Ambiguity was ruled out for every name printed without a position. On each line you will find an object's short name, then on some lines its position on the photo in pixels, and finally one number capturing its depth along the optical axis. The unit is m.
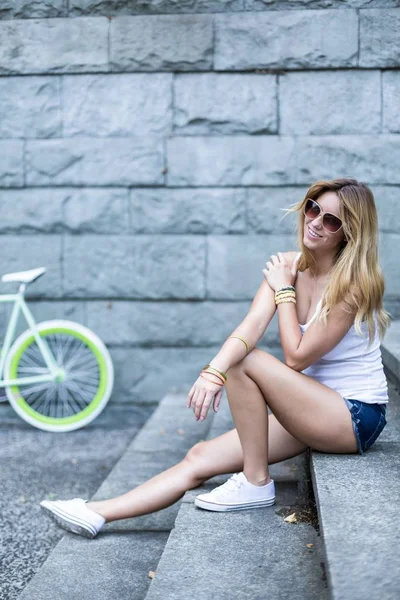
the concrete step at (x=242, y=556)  2.44
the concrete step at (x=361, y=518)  2.00
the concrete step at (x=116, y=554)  2.92
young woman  3.05
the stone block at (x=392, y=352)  4.17
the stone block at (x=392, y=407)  3.52
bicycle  5.55
